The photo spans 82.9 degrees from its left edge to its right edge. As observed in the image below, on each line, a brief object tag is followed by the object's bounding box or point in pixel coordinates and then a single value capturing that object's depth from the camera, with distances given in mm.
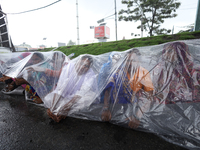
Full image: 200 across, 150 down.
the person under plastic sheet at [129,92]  1399
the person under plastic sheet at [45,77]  1959
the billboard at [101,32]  17641
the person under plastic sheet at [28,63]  2359
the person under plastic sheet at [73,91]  1587
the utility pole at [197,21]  5117
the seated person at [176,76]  1282
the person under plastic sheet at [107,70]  1639
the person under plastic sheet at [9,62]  2865
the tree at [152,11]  8727
